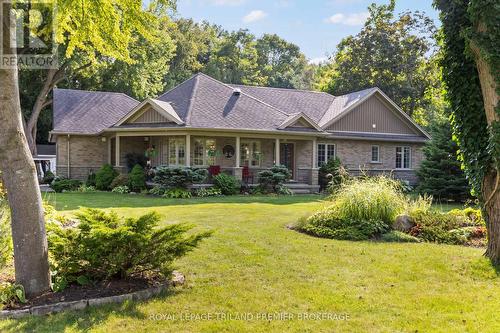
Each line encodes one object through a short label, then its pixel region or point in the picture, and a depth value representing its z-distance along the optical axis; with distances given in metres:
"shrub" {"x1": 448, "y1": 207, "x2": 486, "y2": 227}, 9.12
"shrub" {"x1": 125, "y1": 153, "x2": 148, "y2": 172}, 22.23
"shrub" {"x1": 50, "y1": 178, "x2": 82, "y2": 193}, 19.72
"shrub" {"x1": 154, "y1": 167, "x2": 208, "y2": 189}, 17.45
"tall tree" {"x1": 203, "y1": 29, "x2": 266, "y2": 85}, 46.16
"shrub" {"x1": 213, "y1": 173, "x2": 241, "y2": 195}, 18.17
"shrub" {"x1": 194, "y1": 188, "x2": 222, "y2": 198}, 17.62
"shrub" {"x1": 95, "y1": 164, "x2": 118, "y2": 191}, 20.23
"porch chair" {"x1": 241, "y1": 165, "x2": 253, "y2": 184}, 19.69
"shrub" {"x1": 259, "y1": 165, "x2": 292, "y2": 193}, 18.95
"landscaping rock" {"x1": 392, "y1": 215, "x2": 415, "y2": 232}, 8.80
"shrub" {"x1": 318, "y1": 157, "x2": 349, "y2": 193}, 21.08
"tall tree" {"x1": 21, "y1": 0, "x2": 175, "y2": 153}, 6.67
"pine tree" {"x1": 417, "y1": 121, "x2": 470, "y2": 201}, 16.36
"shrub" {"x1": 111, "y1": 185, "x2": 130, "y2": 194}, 18.86
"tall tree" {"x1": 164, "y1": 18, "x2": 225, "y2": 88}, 41.16
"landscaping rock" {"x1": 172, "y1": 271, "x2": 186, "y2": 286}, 5.39
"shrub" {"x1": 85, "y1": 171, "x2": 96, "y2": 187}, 21.20
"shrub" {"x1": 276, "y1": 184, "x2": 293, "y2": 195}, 19.20
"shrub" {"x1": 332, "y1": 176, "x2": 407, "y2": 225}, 9.09
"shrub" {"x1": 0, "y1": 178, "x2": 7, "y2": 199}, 7.27
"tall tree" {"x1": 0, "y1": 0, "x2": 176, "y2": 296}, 4.52
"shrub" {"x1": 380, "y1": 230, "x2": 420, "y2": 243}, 8.20
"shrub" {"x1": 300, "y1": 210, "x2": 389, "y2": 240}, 8.48
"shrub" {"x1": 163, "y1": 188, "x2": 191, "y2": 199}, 16.84
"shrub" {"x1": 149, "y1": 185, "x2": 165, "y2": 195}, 17.80
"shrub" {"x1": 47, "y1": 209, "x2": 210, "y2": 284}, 4.73
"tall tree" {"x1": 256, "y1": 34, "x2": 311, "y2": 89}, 54.09
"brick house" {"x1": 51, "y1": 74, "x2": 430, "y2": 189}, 19.50
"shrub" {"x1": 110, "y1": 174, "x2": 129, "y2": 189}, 19.88
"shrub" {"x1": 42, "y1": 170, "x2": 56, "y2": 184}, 23.77
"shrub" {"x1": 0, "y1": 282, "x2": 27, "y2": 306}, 4.39
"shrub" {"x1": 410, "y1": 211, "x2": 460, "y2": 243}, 8.31
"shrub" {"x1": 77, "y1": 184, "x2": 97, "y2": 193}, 19.55
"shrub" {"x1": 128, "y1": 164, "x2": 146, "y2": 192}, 18.95
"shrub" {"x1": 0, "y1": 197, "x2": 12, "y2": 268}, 5.59
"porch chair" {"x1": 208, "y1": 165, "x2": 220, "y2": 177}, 19.30
